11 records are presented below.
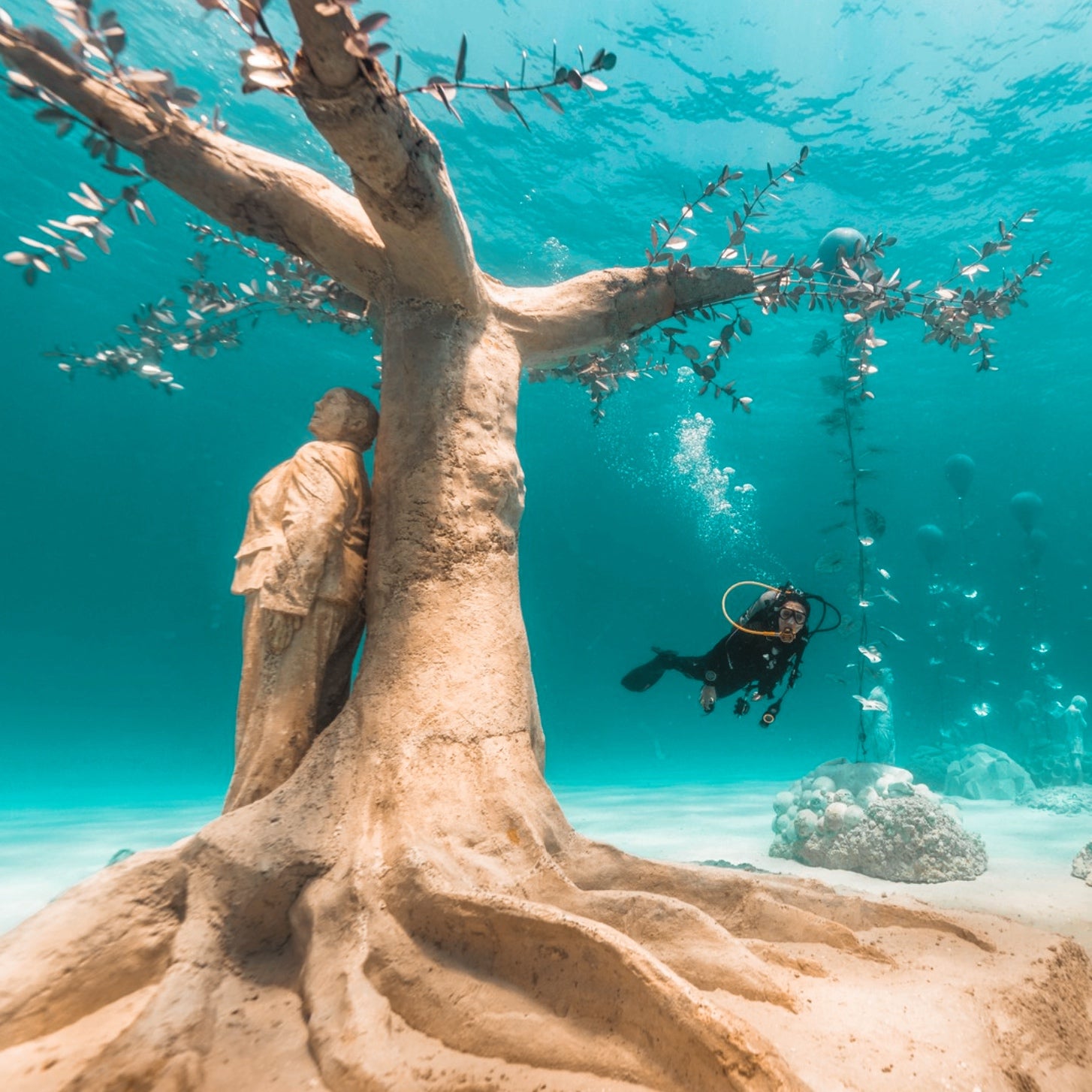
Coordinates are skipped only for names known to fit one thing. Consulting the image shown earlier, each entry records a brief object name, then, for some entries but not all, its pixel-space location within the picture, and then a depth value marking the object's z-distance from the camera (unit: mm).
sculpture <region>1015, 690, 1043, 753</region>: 18266
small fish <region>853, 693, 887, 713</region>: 7038
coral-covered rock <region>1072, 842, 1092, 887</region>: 5707
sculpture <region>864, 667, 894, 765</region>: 12219
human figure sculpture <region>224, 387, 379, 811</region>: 2816
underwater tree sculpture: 1653
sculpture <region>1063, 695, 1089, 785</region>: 15719
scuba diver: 3818
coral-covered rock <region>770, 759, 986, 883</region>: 6238
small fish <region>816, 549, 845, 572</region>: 8477
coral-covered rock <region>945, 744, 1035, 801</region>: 12594
